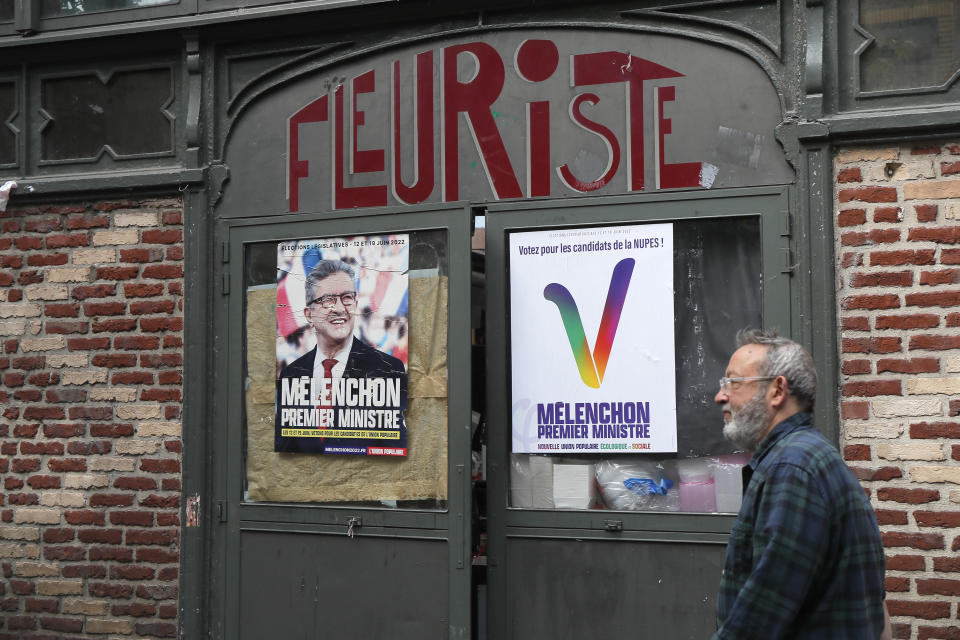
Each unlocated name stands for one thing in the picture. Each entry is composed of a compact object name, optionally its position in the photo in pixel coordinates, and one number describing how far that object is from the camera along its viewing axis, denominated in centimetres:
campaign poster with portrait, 557
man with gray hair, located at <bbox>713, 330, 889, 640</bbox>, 275
